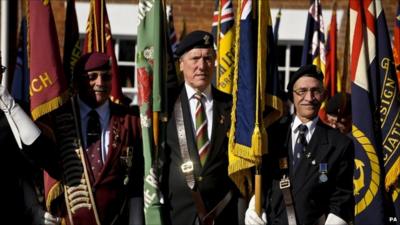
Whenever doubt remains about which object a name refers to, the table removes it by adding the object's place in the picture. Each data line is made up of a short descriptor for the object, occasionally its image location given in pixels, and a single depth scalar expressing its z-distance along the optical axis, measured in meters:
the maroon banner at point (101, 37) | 16.58
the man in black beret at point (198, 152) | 12.78
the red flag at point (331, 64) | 19.14
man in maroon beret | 12.84
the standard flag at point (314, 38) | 19.03
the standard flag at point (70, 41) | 16.33
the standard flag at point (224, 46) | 16.67
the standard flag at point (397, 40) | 18.02
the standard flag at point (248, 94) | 12.78
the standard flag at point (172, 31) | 20.66
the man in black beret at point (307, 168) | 12.73
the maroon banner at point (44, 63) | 13.39
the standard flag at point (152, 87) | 12.60
